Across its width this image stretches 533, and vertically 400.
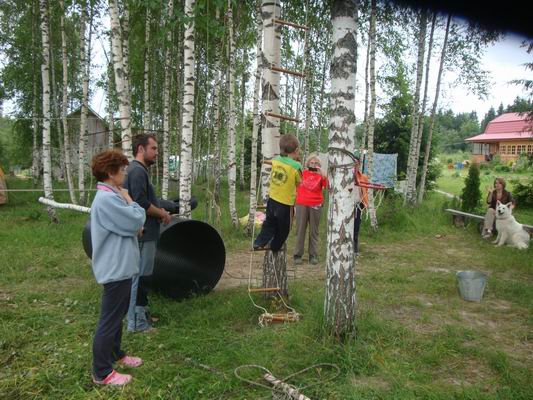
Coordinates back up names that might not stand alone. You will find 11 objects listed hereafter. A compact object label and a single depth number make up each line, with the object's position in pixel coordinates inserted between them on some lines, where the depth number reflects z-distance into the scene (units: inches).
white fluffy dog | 333.7
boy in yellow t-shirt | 171.8
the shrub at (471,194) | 459.5
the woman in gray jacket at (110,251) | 122.6
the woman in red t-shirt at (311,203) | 281.1
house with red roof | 1571.6
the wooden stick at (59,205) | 264.5
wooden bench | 398.0
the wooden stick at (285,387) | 112.9
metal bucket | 201.6
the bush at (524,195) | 589.0
